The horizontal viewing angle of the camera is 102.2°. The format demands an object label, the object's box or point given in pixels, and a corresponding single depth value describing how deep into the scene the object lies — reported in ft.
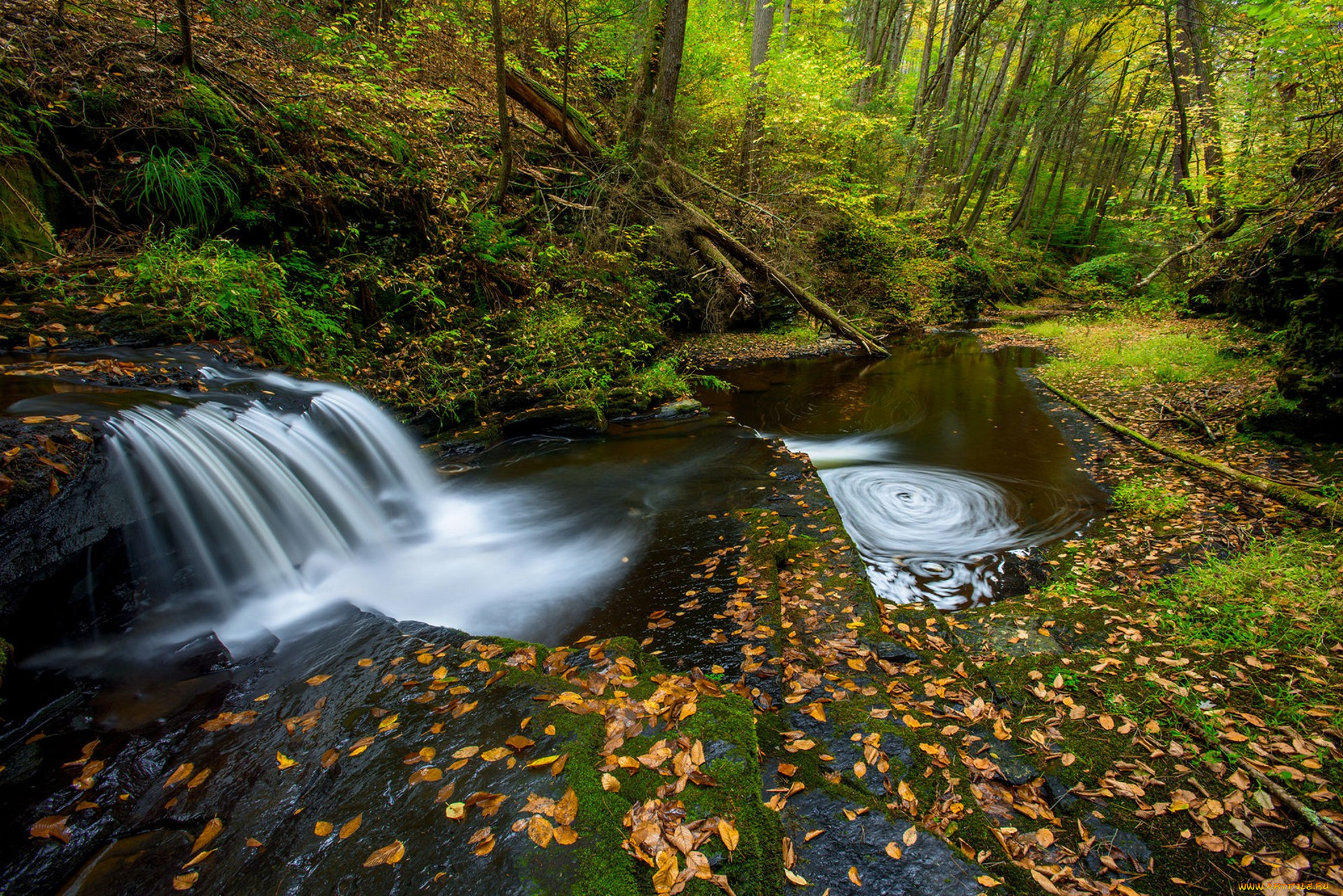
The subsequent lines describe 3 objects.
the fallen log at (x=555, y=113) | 36.78
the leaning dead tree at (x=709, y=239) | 37.52
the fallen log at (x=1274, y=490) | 15.92
